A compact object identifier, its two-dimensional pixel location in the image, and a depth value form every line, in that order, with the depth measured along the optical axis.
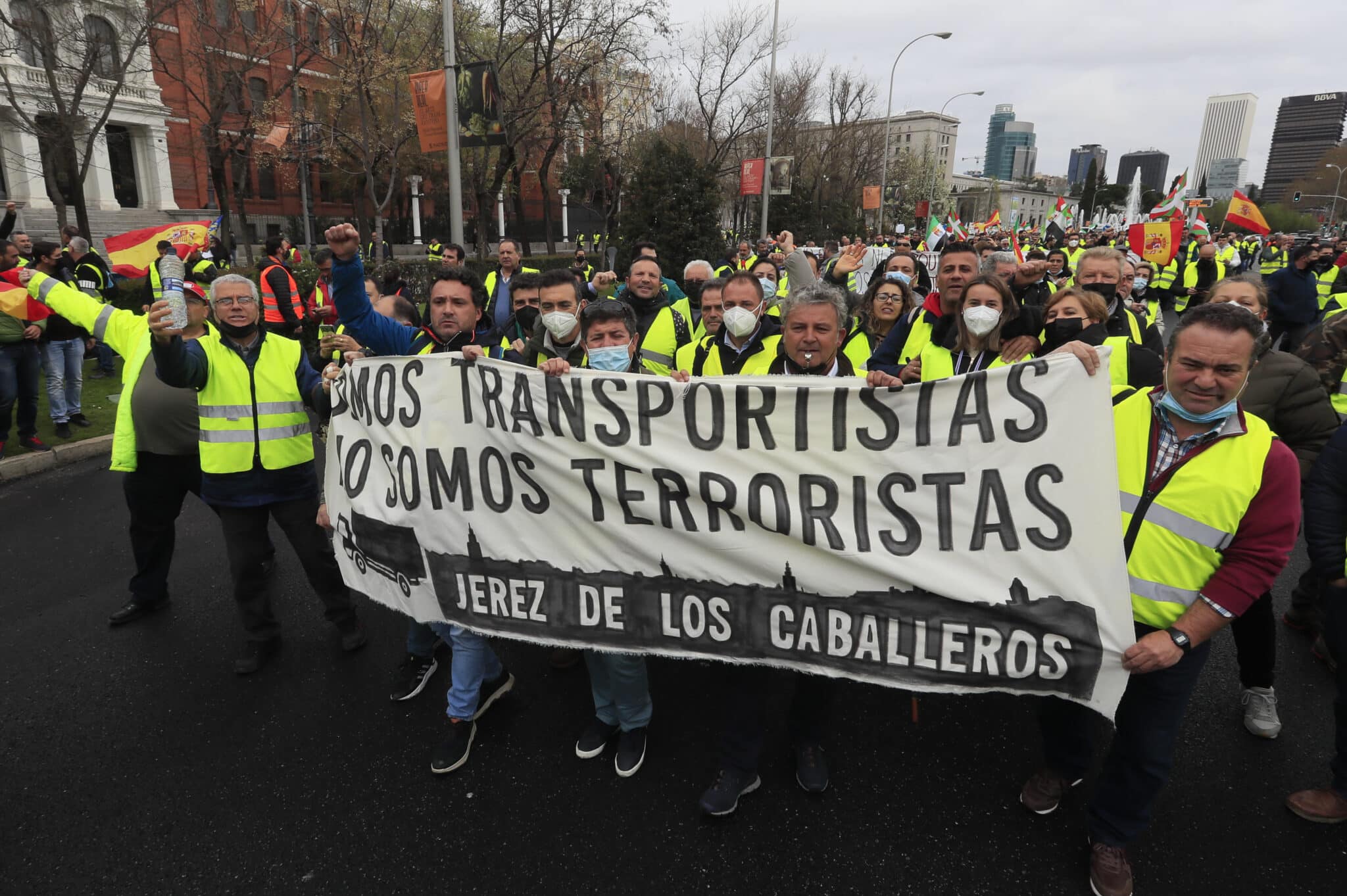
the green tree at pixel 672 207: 17.92
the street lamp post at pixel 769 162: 21.85
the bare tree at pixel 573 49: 18.72
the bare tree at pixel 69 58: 13.94
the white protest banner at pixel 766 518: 2.35
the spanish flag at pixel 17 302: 5.45
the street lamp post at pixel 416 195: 29.90
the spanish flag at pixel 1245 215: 11.75
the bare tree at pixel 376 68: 16.72
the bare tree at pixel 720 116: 26.97
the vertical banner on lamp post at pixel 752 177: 22.34
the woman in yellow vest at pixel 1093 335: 3.08
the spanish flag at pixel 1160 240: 9.53
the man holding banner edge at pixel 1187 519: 2.15
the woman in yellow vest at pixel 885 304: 5.20
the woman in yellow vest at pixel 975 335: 3.09
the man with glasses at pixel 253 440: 3.55
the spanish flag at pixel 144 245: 5.27
